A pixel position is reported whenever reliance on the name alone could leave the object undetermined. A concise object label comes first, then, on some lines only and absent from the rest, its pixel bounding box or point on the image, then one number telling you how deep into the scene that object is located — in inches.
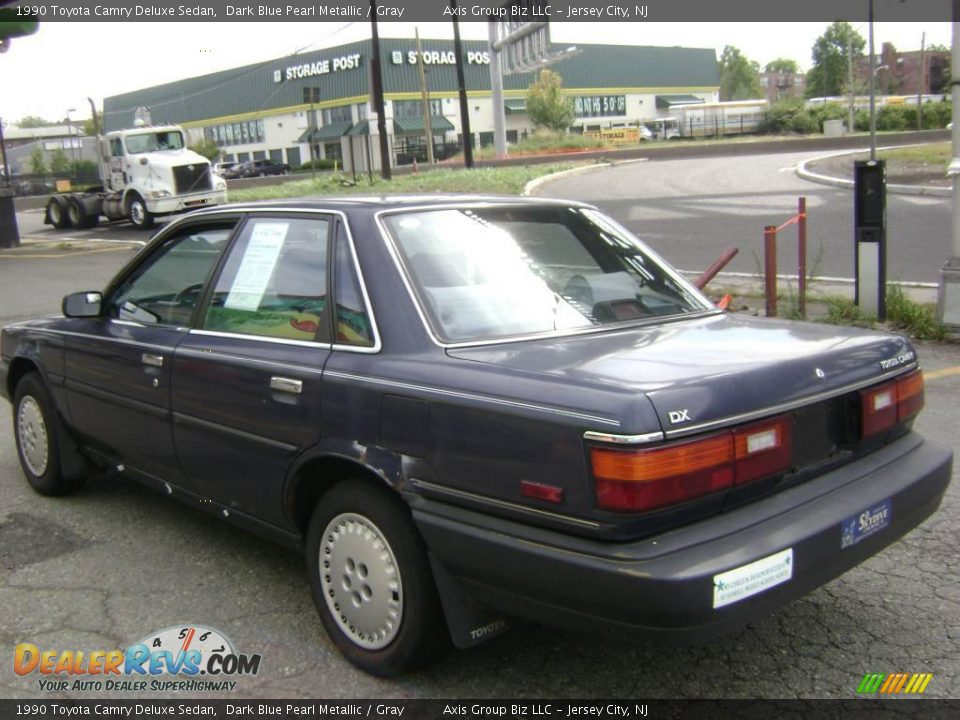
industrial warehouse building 2844.5
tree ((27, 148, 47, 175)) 2851.9
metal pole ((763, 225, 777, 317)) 338.0
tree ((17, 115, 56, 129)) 6019.2
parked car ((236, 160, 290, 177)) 2471.7
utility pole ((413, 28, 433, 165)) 2110.4
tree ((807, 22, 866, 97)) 3658.2
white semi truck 1088.8
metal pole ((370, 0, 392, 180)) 1109.1
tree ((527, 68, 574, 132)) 2491.4
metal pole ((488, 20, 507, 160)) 1403.8
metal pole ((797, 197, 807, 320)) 355.9
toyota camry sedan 104.9
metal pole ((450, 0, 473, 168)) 1136.2
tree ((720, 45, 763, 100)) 4953.3
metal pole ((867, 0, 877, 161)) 338.0
